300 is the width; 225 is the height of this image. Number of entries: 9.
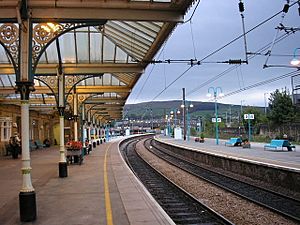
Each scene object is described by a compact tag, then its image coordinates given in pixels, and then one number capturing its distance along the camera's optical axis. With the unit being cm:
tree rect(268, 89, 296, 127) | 4328
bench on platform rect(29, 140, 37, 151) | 3596
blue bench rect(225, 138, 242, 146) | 3347
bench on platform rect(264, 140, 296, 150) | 2547
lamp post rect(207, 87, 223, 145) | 3959
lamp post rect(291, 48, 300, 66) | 1631
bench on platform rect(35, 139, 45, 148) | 3905
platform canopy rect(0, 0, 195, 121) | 919
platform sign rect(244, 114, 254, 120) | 3383
